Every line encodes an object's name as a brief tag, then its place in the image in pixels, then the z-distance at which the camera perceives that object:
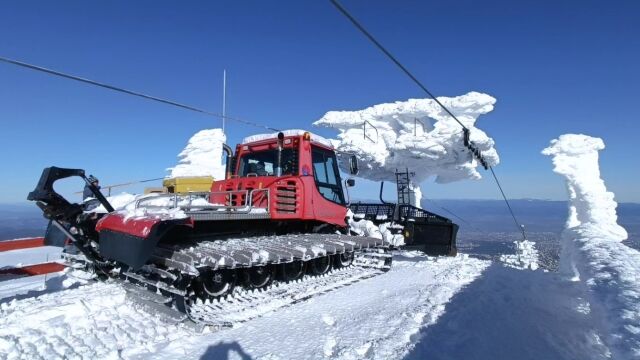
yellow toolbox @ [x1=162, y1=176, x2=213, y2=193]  10.88
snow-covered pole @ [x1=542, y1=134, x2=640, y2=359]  2.90
